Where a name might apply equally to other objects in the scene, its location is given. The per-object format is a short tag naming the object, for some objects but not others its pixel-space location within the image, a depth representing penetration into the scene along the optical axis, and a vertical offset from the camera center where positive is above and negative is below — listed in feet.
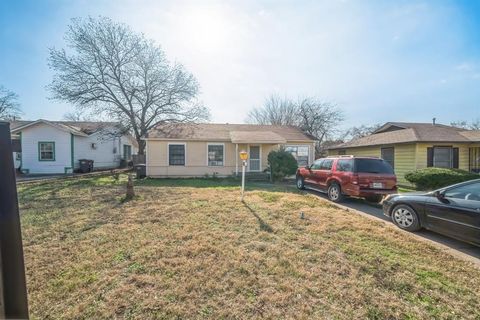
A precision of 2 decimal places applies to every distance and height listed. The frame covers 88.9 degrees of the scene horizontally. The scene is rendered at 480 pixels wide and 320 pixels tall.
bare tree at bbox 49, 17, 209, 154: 59.57 +17.99
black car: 14.69 -4.08
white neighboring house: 59.57 +2.00
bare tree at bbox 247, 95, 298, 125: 115.65 +18.72
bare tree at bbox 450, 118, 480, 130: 124.66 +13.55
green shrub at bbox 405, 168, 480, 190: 34.49 -3.67
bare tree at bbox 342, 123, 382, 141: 116.20 +10.14
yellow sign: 27.92 -0.31
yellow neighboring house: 42.91 +0.59
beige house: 52.60 +0.79
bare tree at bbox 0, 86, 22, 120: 117.10 +23.62
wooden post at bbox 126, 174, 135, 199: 28.45 -4.12
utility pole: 4.34 -1.62
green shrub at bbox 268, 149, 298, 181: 48.37 -2.00
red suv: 26.08 -2.87
